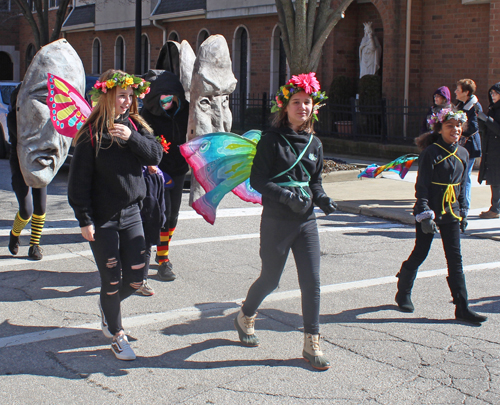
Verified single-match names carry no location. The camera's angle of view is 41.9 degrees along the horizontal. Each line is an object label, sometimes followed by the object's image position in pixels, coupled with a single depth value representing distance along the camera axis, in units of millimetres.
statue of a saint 19031
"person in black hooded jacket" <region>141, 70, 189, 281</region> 5945
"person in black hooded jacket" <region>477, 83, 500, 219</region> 9289
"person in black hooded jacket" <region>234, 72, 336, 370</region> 4285
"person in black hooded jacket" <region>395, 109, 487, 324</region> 5188
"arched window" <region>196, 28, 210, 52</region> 26406
